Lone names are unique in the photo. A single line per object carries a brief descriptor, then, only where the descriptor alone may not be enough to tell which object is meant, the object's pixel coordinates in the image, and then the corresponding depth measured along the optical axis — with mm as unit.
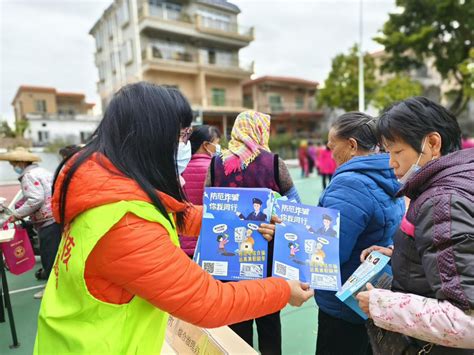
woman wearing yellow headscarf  1607
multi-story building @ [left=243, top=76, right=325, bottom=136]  24250
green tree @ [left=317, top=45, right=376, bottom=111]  19391
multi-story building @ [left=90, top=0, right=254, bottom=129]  16891
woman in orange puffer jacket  727
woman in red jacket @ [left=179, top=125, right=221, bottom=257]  2045
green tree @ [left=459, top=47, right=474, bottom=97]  13070
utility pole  11194
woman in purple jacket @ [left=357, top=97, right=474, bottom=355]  707
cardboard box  1173
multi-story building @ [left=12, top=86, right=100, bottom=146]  18406
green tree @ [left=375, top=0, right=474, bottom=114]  14672
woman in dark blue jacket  1278
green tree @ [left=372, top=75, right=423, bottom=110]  15726
